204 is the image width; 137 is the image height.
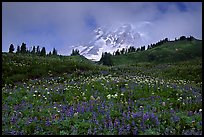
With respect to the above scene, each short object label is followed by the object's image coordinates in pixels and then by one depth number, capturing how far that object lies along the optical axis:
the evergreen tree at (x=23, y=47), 117.44
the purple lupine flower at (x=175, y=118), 7.80
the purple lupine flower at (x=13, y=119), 8.32
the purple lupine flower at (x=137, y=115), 8.20
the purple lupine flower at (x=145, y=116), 7.88
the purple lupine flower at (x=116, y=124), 7.59
